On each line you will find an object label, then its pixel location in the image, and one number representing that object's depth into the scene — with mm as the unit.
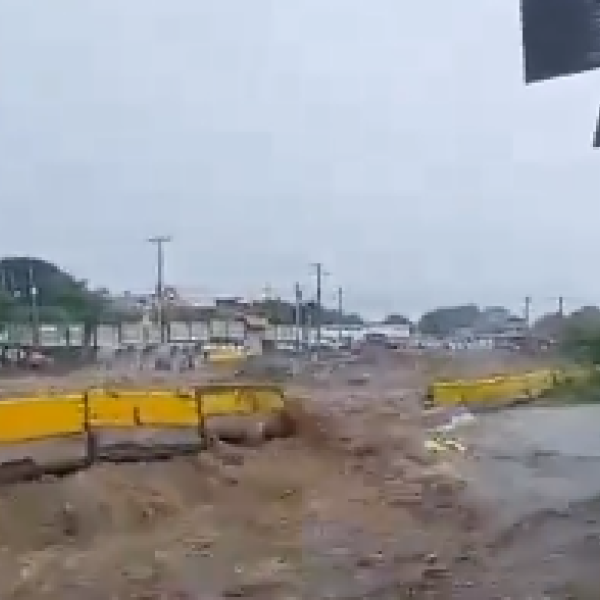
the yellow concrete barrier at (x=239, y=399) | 12828
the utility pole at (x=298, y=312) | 74875
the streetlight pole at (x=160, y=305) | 67688
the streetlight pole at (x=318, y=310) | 79212
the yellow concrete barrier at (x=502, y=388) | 28578
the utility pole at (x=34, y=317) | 60388
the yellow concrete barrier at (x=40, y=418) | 10062
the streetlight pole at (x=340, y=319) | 94250
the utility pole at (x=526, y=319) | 88000
